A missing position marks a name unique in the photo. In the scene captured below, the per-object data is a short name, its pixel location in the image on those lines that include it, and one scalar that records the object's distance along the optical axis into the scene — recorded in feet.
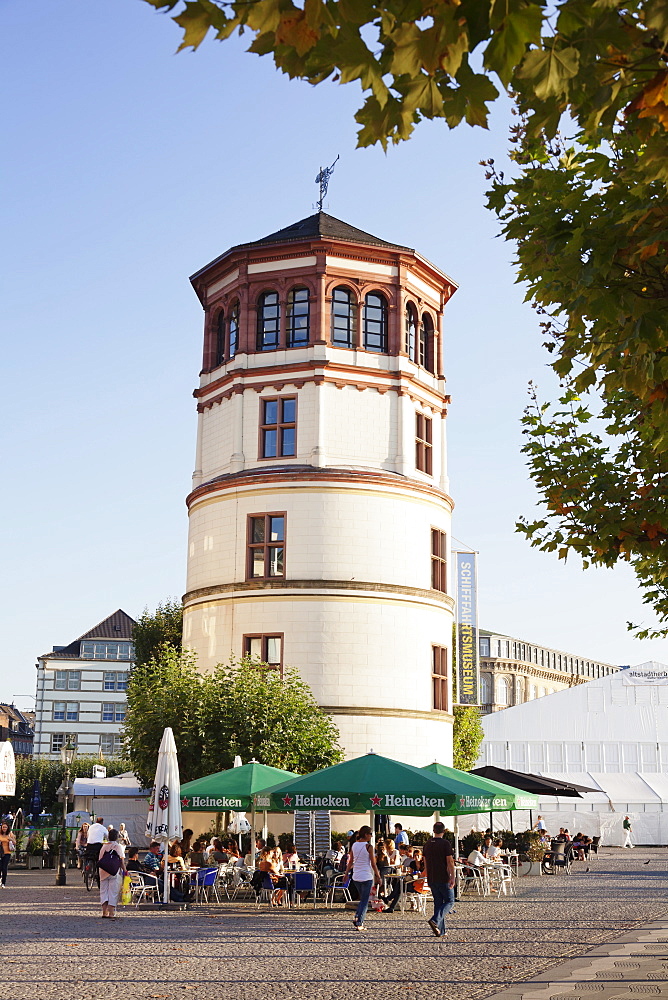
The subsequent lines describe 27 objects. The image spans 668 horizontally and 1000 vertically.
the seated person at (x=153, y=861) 84.94
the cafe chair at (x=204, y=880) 83.51
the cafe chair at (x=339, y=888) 78.36
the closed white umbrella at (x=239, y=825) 107.96
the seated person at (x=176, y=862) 83.20
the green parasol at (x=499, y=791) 81.51
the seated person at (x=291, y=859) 86.77
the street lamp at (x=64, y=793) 107.65
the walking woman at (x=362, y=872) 65.31
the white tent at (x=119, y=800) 149.59
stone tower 125.18
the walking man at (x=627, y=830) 198.08
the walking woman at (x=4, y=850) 96.84
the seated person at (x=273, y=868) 80.74
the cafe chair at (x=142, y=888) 81.92
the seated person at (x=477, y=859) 96.12
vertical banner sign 150.20
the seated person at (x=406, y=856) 86.07
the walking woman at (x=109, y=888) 71.05
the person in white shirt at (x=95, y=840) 95.45
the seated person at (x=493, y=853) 102.89
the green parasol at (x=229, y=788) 83.92
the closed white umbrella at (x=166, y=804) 79.20
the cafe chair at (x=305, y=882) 80.74
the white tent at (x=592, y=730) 229.25
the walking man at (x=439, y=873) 59.88
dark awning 126.93
